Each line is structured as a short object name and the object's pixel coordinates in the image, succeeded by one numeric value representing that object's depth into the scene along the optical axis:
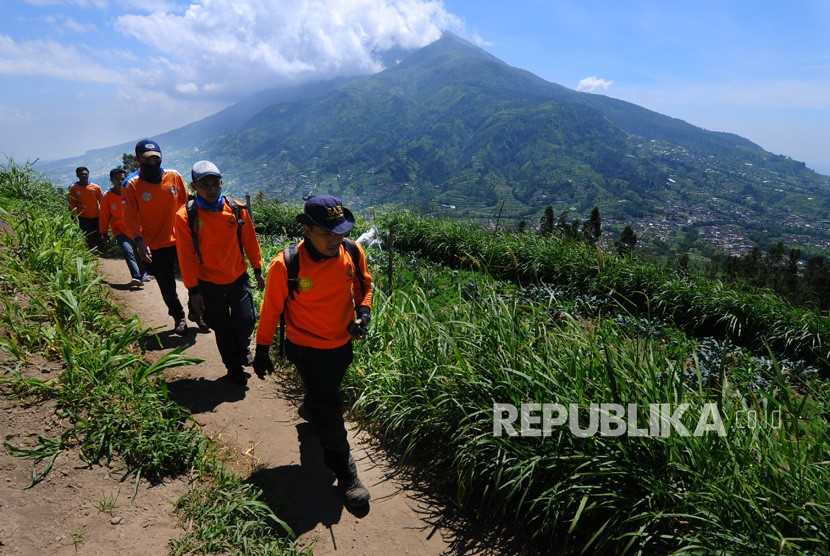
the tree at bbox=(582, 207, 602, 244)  18.88
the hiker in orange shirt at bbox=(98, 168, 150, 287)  7.44
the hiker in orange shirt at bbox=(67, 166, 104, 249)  8.32
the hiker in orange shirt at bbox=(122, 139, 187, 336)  4.82
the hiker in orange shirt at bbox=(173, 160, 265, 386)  3.93
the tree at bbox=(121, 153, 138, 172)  24.41
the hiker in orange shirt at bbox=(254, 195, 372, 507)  2.95
